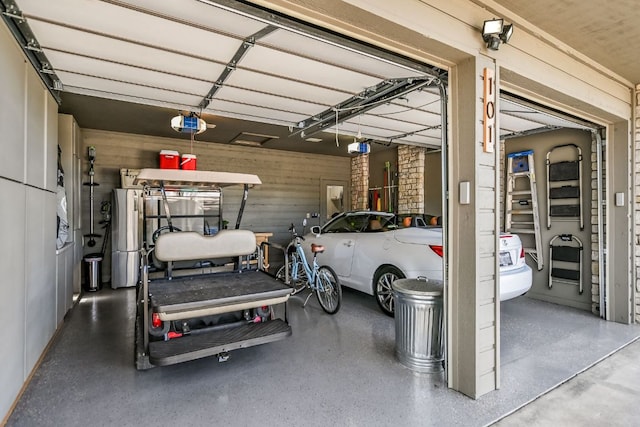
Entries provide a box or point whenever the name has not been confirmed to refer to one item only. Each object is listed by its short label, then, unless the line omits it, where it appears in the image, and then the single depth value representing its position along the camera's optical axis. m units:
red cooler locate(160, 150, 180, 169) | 6.59
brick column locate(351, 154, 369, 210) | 8.77
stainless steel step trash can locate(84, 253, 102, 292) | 5.92
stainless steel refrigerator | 6.16
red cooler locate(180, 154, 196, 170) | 6.37
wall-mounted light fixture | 2.42
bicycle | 4.54
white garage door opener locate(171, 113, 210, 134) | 4.04
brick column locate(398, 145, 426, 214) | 7.03
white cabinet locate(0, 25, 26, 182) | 2.22
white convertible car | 4.02
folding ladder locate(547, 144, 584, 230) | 4.91
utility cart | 2.71
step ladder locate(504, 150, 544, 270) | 5.36
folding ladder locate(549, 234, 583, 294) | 4.93
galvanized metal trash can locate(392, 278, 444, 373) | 2.96
